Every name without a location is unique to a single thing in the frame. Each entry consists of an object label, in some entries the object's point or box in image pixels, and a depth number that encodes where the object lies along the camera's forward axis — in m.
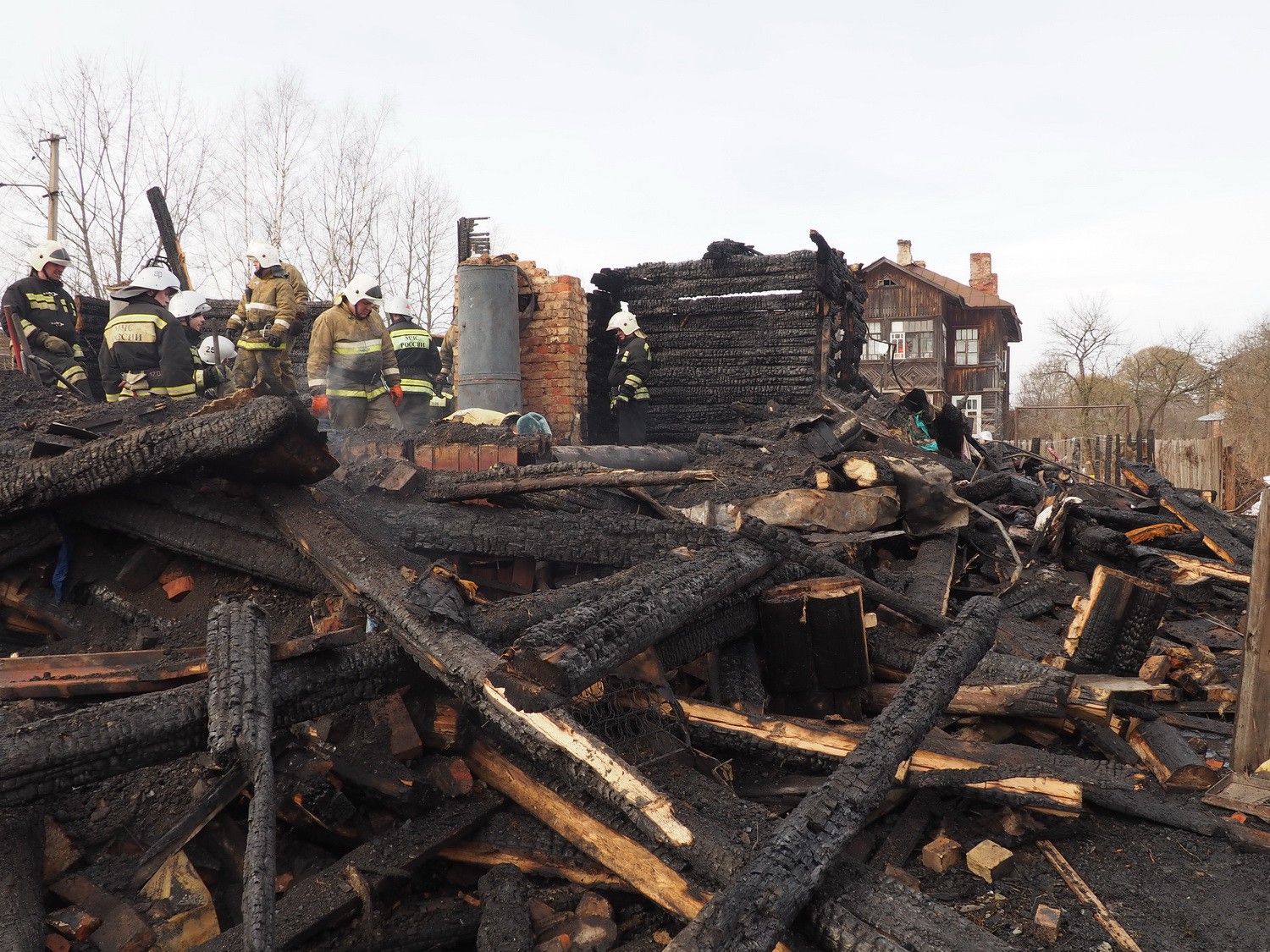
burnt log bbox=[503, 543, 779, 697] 2.45
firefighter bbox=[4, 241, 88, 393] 8.37
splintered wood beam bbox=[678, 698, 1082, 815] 2.79
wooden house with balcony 35.69
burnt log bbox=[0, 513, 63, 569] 3.65
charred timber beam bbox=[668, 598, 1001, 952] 1.86
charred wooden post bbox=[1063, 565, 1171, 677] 4.06
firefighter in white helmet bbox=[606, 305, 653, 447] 10.22
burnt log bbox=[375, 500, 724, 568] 4.07
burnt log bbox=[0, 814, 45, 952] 2.11
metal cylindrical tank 9.33
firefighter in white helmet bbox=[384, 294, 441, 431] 9.58
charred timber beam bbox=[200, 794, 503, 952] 2.23
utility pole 21.56
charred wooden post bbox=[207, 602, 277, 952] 1.87
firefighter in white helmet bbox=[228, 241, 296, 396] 8.41
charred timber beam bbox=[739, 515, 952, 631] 3.86
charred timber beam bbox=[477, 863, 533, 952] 2.20
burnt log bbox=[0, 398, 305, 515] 3.58
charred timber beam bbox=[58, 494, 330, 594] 3.66
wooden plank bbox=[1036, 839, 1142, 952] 2.25
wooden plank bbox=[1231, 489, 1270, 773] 3.07
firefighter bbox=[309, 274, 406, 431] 8.15
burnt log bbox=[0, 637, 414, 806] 2.30
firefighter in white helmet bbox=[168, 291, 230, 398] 8.43
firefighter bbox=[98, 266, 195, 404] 7.36
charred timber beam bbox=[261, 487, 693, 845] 2.25
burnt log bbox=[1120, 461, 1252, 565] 6.63
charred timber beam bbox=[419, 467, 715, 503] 4.28
